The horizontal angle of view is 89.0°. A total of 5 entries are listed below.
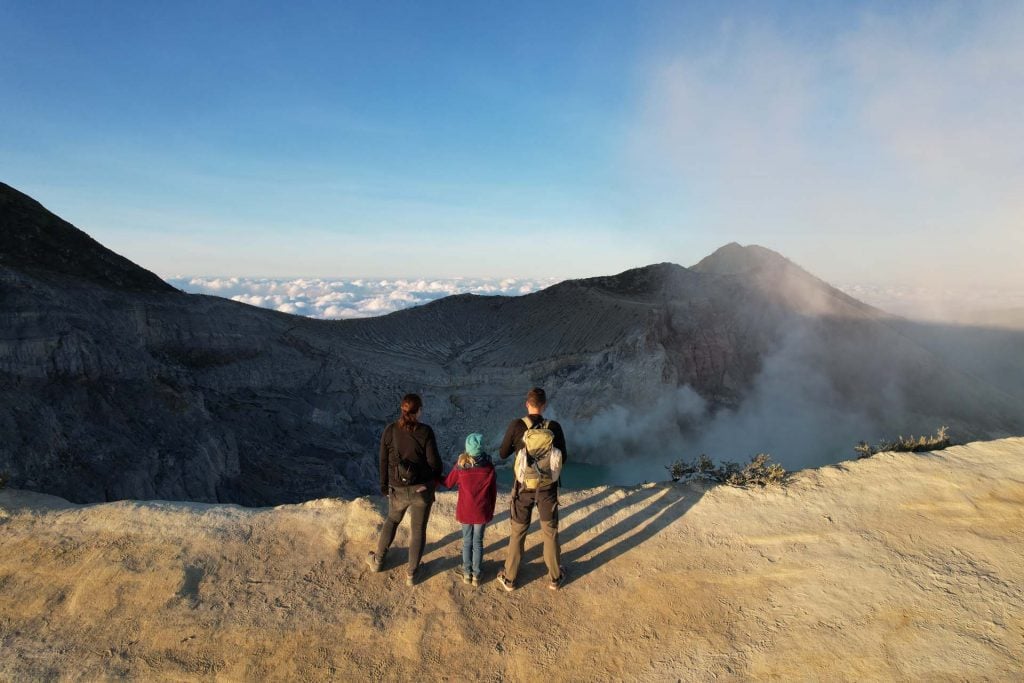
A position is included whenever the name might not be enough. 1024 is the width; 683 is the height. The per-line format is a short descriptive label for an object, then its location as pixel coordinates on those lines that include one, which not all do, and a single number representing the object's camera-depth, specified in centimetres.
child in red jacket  533
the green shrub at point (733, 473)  733
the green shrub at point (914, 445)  815
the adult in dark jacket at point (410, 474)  530
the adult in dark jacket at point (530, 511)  523
